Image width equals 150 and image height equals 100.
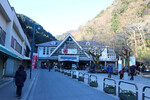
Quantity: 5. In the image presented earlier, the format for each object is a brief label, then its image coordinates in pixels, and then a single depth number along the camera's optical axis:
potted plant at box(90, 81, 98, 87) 11.16
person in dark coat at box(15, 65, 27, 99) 6.99
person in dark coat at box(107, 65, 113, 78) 17.16
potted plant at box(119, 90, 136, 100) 6.61
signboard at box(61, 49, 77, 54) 40.58
